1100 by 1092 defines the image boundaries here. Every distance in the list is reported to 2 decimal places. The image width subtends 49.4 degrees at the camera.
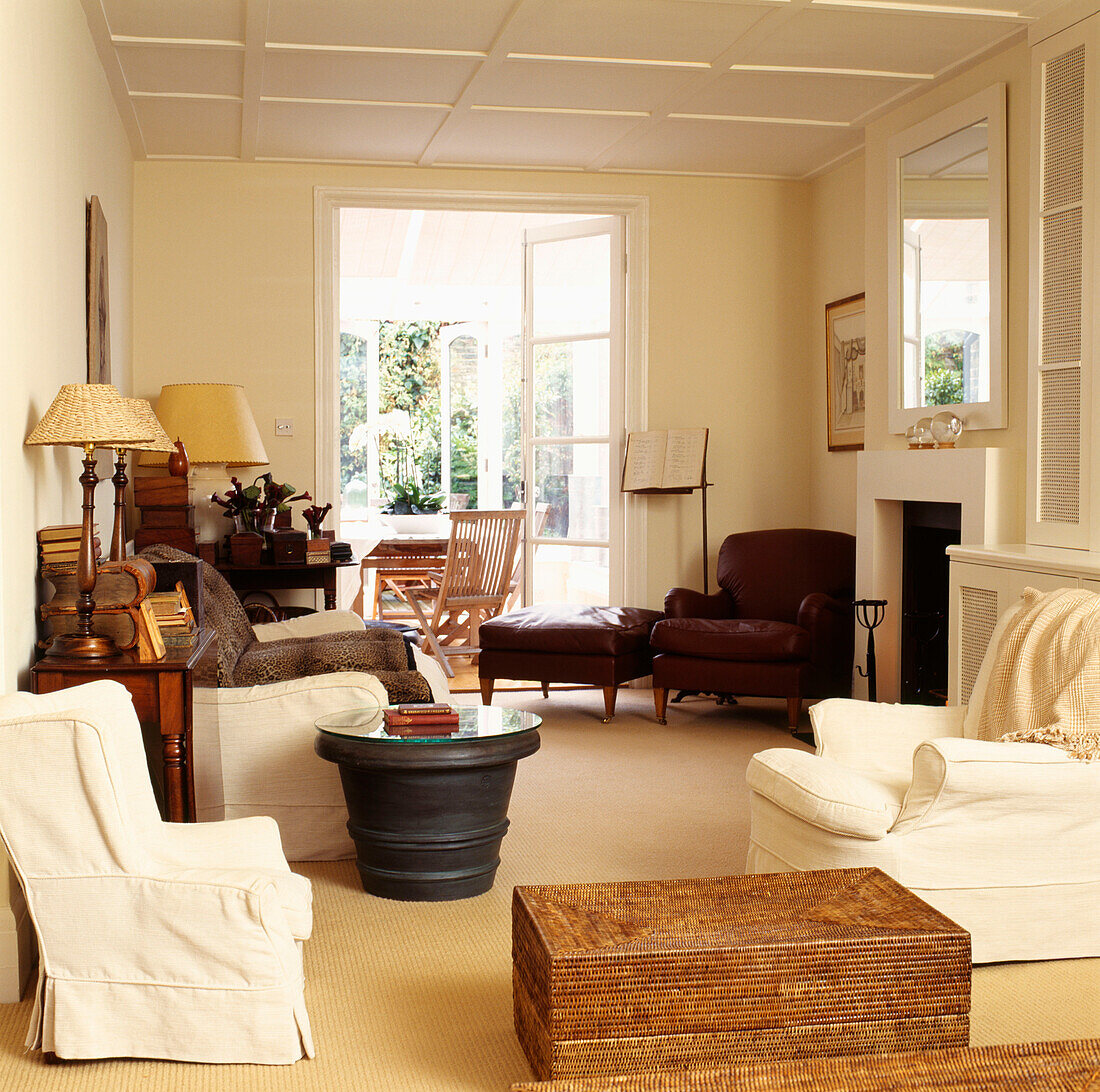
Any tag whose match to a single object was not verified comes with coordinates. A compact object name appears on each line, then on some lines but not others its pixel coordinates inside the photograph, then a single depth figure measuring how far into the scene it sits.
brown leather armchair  5.47
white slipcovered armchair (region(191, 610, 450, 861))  3.68
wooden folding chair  6.75
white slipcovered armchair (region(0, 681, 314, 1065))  2.33
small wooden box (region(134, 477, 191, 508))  5.20
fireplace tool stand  5.32
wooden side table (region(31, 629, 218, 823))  2.91
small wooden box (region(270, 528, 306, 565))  5.82
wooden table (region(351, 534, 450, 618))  8.24
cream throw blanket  2.98
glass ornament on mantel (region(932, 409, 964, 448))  4.86
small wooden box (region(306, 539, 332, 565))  5.86
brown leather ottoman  5.70
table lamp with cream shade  5.60
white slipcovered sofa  2.77
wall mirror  4.65
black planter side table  3.23
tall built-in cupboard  4.06
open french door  6.76
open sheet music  6.41
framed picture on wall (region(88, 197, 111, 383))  4.23
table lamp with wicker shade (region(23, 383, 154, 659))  2.99
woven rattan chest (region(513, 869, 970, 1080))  2.13
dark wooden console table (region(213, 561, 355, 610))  5.86
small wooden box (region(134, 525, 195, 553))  5.16
